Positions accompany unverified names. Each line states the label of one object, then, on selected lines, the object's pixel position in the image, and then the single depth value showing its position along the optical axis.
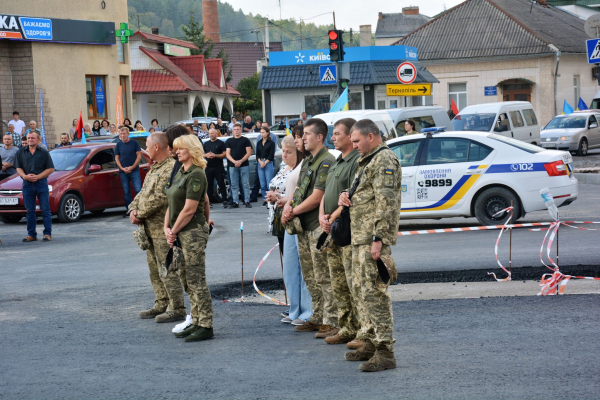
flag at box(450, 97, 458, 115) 31.23
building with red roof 48.38
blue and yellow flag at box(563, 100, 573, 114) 35.72
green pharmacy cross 32.38
